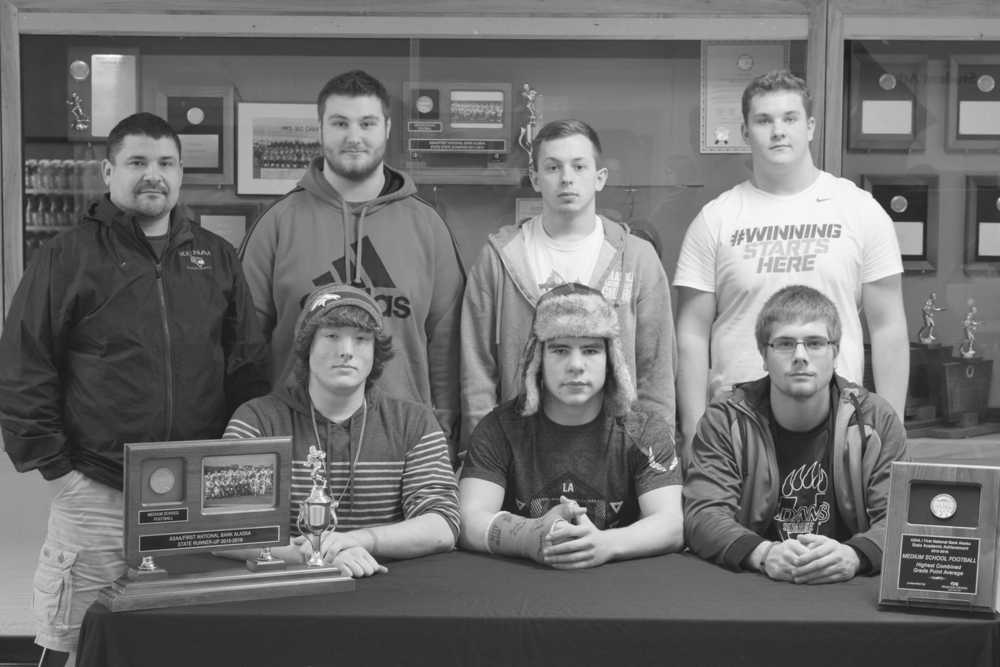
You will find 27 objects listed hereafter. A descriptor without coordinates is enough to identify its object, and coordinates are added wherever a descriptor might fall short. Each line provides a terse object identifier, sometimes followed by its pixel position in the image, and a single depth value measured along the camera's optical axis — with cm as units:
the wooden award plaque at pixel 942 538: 244
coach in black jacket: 312
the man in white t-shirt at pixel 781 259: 357
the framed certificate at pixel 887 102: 475
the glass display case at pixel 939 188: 477
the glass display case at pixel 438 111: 475
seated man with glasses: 291
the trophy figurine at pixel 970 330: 488
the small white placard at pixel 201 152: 479
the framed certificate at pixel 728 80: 473
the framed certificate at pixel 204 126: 479
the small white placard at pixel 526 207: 484
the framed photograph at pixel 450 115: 482
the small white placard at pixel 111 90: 476
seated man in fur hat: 302
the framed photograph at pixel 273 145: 479
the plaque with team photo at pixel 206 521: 245
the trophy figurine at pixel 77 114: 478
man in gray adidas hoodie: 353
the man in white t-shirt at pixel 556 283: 351
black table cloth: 234
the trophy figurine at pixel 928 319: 484
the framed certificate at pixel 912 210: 480
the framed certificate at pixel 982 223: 485
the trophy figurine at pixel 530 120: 483
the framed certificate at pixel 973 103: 479
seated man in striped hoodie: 296
